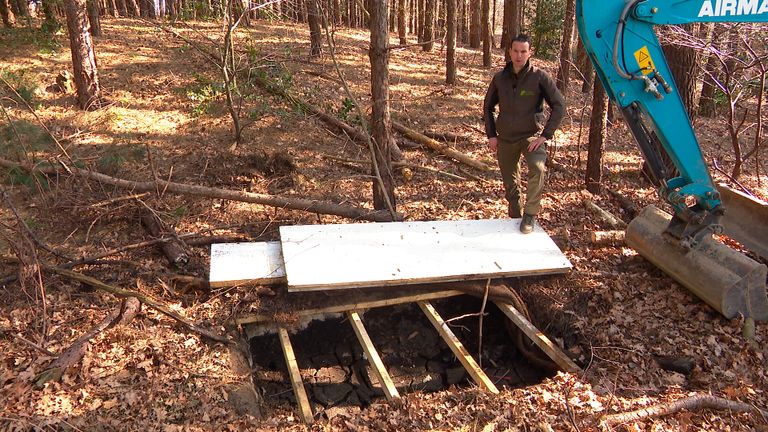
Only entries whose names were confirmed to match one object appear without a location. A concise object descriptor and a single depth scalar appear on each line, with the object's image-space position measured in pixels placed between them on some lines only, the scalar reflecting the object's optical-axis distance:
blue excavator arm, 4.14
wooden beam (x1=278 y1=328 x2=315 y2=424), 3.73
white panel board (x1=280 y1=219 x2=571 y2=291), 4.83
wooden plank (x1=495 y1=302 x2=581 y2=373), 4.22
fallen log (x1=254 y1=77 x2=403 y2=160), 8.41
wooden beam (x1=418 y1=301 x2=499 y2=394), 3.97
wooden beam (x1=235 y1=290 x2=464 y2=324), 4.72
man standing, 4.94
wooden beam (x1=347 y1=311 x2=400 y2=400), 3.93
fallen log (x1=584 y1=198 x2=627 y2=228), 6.22
